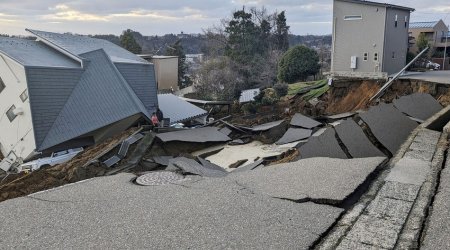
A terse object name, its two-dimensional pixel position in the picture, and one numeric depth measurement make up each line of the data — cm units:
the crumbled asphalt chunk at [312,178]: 594
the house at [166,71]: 3931
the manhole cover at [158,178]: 729
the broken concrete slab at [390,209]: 497
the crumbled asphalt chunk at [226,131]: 1748
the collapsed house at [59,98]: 1714
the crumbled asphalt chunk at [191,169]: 840
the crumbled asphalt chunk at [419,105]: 1238
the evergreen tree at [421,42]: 3709
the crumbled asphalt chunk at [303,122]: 1523
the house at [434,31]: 4638
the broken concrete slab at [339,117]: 1436
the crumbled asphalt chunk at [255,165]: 1015
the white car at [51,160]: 1508
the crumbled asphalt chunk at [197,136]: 1481
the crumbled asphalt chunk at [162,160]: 1175
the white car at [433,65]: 3308
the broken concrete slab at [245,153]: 1339
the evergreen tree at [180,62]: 5683
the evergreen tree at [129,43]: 5875
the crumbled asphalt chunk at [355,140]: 851
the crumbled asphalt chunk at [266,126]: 1719
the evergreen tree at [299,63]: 3581
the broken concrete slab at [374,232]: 441
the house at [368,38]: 2227
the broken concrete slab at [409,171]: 620
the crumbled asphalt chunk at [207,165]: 1091
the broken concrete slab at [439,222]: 430
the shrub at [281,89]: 2853
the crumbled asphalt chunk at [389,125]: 934
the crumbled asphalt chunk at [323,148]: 859
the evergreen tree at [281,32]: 5497
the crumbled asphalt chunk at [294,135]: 1446
